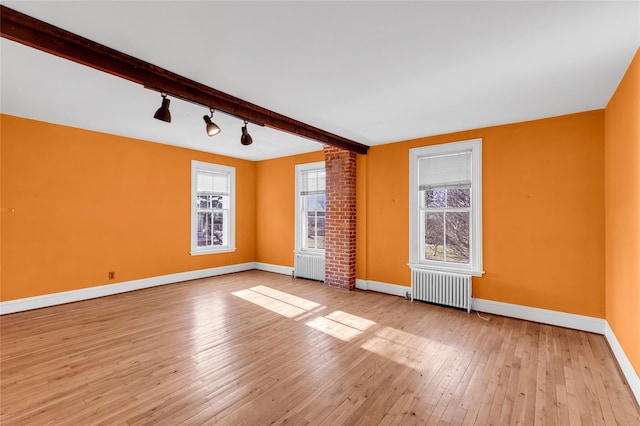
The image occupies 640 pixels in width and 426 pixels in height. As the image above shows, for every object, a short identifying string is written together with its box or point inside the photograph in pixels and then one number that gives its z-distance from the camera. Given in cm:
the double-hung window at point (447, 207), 441
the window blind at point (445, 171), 454
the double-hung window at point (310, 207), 638
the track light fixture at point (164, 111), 278
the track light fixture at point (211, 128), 323
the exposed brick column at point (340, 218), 559
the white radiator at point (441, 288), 431
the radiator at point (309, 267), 612
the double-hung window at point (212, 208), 625
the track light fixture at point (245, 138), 380
